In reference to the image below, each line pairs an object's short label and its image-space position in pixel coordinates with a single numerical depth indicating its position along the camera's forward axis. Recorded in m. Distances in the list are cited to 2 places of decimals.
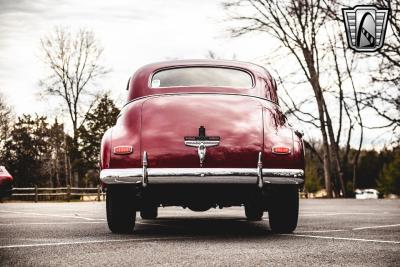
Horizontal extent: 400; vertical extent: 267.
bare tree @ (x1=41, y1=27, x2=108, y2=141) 37.81
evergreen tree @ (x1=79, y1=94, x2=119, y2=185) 50.75
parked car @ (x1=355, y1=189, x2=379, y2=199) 84.91
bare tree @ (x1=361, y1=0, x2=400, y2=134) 17.69
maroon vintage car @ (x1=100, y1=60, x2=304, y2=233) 5.45
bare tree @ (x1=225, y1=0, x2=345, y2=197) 27.58
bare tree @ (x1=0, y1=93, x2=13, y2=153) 46.72
